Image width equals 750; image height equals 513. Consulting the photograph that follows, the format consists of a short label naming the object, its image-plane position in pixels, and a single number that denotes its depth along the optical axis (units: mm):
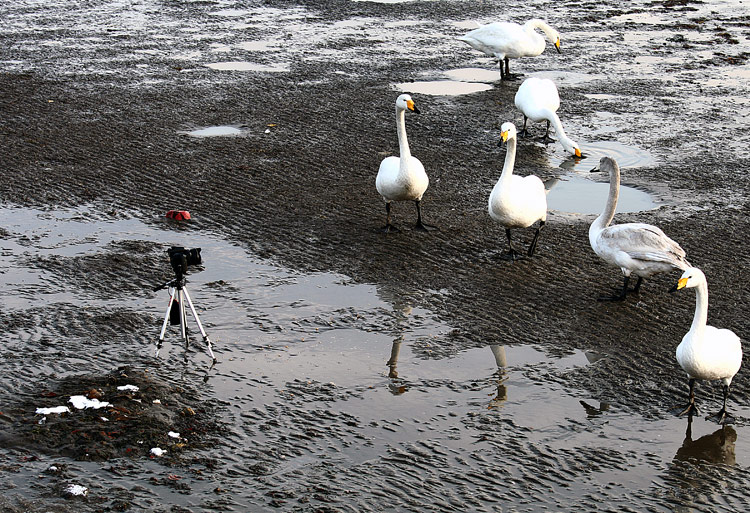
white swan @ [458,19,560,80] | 16609
